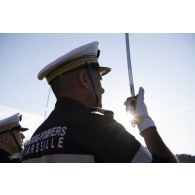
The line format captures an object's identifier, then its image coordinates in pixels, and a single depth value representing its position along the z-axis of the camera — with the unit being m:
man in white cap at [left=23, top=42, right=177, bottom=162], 1.71
